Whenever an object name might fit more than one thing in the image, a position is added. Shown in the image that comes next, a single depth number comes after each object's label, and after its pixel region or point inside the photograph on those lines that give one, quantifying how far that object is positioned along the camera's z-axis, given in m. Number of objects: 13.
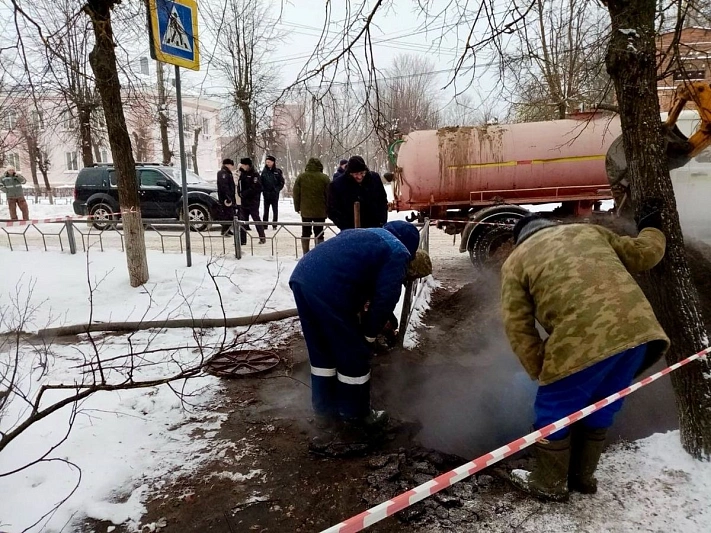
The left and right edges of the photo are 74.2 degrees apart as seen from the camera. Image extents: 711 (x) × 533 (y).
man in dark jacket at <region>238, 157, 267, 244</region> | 10.09
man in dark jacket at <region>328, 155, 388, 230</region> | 6.32
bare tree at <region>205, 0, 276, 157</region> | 16.61
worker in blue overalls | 2.98
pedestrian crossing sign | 5.20
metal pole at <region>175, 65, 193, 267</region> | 5.81
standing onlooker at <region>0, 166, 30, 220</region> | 12.41
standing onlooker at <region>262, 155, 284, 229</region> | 11.39
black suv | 12.17
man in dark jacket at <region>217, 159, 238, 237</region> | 10.27
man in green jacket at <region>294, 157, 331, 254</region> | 8.15
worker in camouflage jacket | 2.19
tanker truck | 7.64
